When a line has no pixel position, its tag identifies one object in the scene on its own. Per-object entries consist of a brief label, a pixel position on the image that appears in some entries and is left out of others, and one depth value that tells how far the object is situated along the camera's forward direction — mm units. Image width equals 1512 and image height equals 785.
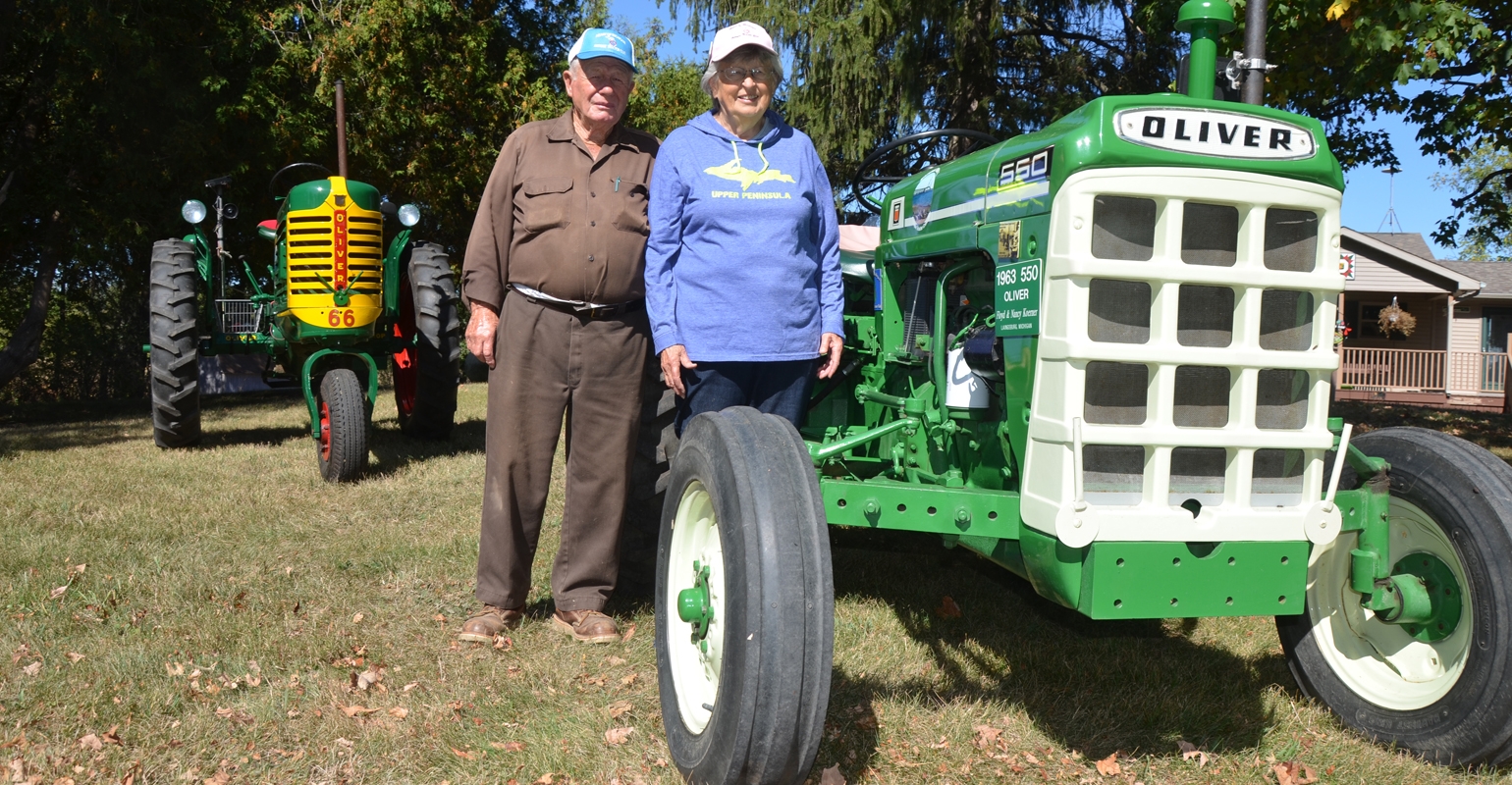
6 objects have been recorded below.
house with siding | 21984
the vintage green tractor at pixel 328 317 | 6625
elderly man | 3469
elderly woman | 2977
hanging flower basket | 22922
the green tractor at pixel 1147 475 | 2262
